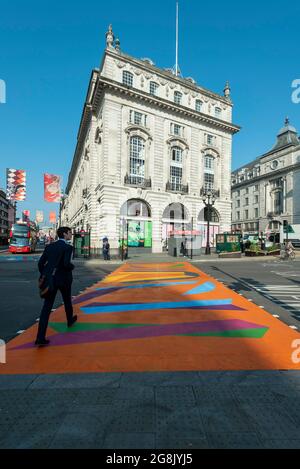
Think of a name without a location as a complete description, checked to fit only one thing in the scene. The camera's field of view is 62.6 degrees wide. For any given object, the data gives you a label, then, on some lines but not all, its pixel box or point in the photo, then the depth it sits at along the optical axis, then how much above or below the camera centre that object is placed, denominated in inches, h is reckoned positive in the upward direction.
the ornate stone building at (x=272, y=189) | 2081.7 +483.3
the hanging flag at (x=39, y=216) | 2849.4 +250.3
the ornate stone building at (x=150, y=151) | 1120.2 +455.3
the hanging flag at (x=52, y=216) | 2787.4 +247.3
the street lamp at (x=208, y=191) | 1385.5 +268.7
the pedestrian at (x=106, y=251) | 851.1 -44.2
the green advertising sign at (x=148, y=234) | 1211.9 +22.9
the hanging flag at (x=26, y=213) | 3231.3 +319.3
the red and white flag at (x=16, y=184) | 1104.2 +243.1
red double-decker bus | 1160.3 -3.1
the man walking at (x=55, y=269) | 168.7 -22.1
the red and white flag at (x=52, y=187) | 1417.3 +295.7
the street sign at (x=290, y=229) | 1610.2 +69.6
